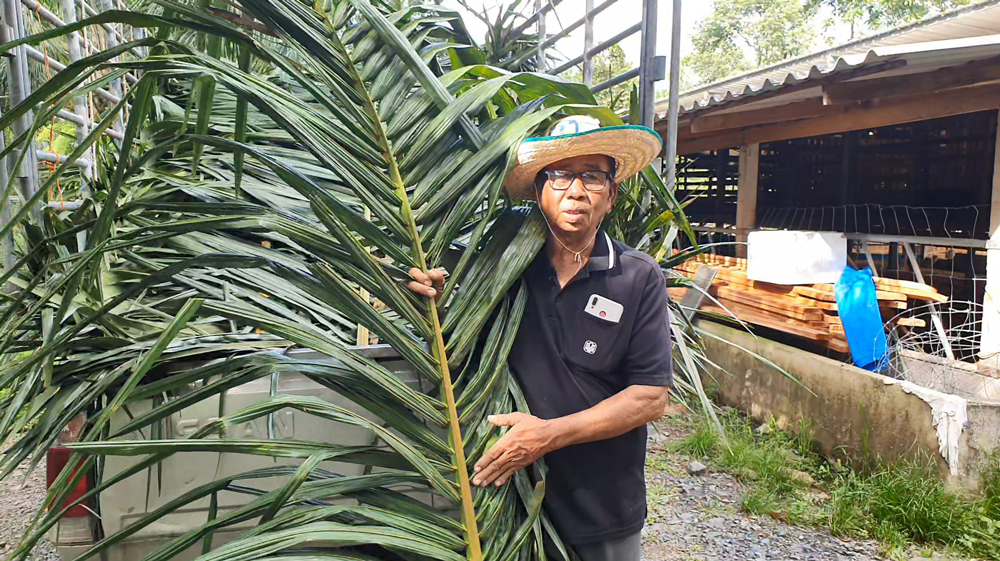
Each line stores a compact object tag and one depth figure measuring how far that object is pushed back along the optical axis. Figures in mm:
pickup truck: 1783
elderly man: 1646
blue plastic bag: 4668
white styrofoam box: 5258
